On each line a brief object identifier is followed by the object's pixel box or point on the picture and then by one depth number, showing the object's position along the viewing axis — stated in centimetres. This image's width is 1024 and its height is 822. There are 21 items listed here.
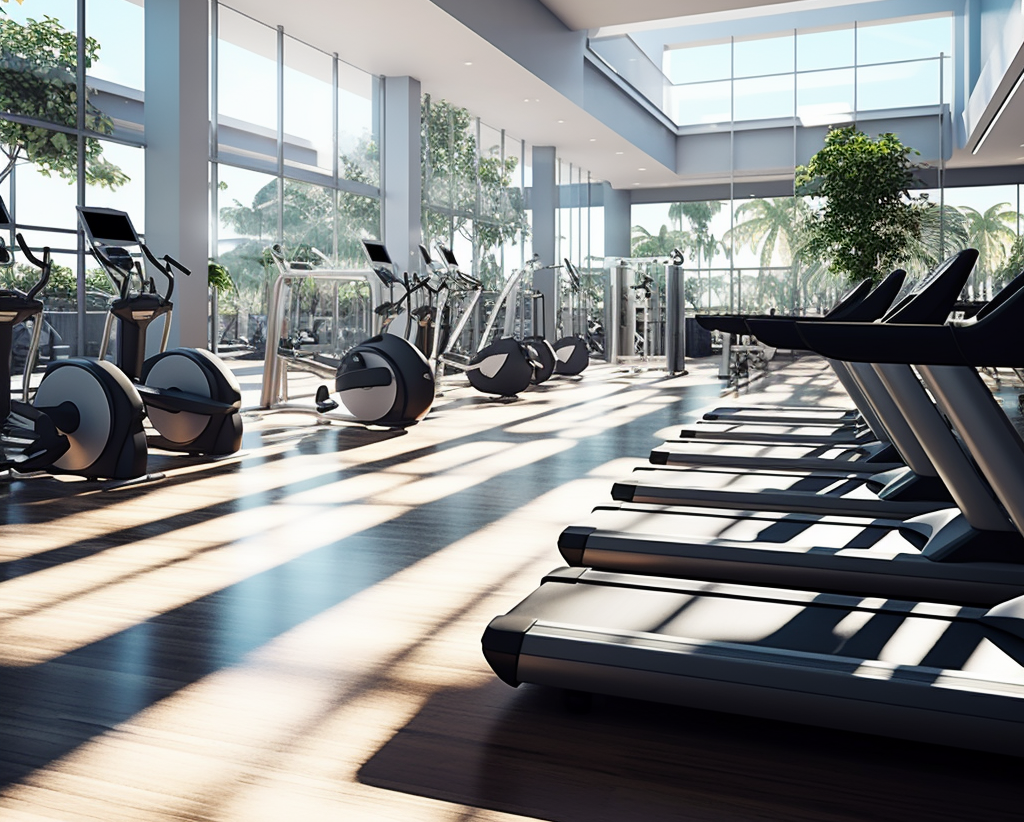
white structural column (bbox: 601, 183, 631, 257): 1923
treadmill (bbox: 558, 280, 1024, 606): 156
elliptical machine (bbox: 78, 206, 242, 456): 497
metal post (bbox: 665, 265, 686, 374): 1168
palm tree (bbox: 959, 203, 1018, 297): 1712
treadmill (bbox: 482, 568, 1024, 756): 161
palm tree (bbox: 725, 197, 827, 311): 1805
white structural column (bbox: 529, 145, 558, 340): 1525
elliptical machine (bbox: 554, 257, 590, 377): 1140
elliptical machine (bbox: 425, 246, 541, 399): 850
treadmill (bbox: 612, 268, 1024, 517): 318
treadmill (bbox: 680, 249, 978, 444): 405
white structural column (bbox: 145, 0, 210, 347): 745
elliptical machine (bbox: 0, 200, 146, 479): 418
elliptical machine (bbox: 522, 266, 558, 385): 987
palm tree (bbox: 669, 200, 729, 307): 1878
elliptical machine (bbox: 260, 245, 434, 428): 614
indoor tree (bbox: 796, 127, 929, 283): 966
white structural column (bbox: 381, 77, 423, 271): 1109
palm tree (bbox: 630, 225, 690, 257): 1919
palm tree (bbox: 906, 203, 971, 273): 1631
